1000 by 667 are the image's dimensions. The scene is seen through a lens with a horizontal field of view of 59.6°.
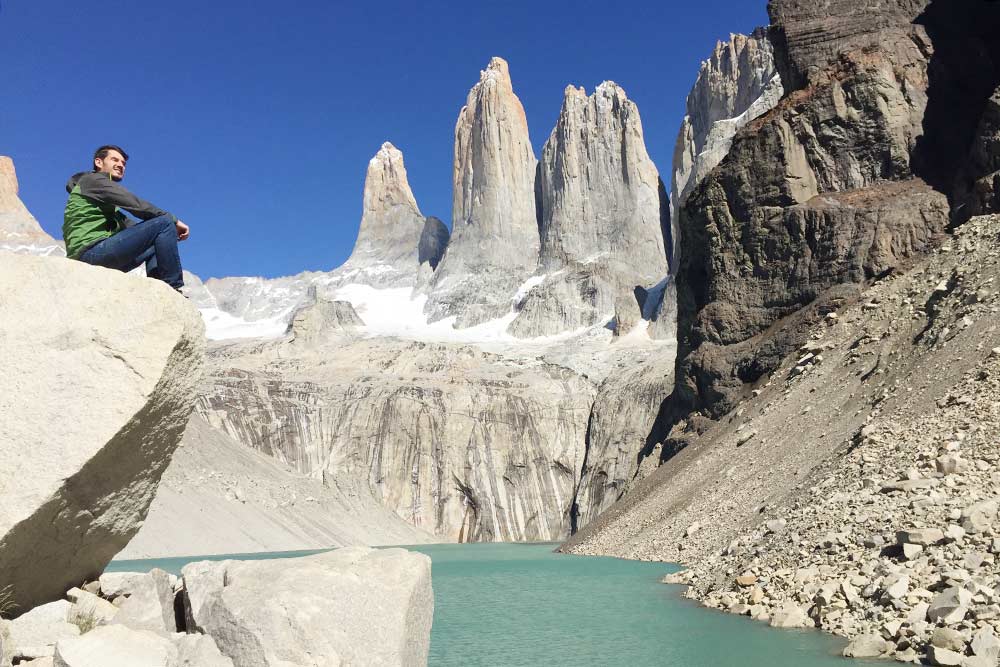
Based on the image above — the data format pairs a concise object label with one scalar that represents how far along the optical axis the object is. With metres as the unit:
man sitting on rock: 6.54
